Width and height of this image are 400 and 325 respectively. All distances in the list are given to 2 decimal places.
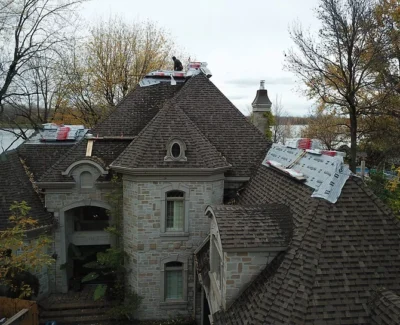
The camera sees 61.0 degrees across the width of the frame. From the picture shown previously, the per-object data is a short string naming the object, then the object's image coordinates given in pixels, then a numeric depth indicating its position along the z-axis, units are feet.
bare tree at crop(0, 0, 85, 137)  42.31
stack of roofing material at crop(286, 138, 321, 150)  43.27
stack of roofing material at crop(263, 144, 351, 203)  29.55
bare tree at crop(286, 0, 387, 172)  67.77
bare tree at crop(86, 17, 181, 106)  101.81
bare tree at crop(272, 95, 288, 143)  178.85
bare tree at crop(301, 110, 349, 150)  92.79
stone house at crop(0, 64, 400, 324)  24.73
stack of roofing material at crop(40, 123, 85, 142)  60.23
